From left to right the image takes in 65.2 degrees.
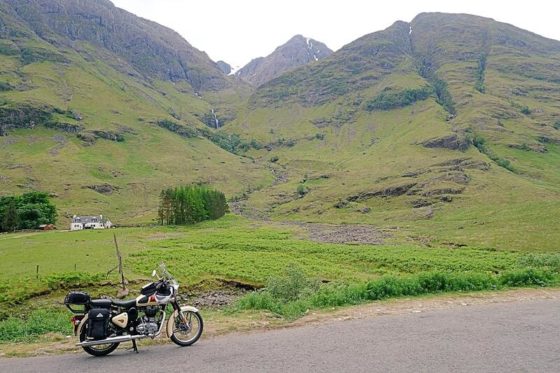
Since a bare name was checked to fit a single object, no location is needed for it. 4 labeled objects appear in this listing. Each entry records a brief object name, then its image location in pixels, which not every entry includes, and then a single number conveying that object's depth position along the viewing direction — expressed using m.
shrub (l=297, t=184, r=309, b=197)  198.26
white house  133.00
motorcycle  12.33
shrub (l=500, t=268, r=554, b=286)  20.70
